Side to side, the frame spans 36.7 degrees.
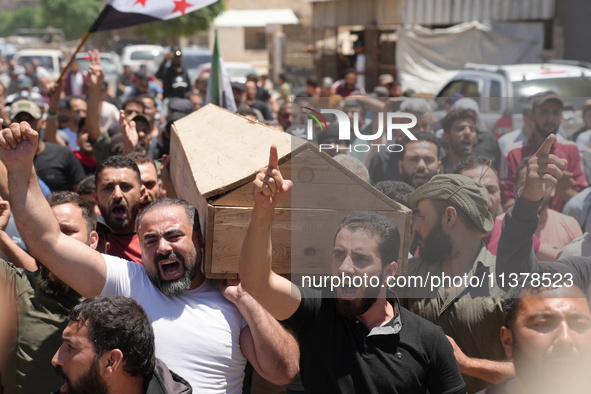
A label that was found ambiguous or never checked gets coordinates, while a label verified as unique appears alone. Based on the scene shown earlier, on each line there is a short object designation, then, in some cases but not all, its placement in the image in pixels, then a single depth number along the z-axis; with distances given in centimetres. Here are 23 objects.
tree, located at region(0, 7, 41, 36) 9662
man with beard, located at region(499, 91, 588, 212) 382
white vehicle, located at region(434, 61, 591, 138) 1123
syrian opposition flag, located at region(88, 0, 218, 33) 679
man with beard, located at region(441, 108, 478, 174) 426
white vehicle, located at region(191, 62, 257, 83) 2311
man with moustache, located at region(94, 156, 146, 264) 483
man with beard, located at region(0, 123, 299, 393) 364
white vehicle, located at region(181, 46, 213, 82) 2527
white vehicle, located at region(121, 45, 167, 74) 3042
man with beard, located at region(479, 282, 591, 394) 288
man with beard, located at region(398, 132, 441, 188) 391
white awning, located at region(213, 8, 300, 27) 4000
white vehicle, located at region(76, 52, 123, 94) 2391
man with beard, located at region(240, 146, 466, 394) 330
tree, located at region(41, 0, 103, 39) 7462
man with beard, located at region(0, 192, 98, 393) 381
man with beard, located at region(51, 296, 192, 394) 308
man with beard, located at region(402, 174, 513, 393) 365
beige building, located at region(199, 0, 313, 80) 3456
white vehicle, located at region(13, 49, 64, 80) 2973
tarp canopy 2081
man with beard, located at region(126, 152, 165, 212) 551
